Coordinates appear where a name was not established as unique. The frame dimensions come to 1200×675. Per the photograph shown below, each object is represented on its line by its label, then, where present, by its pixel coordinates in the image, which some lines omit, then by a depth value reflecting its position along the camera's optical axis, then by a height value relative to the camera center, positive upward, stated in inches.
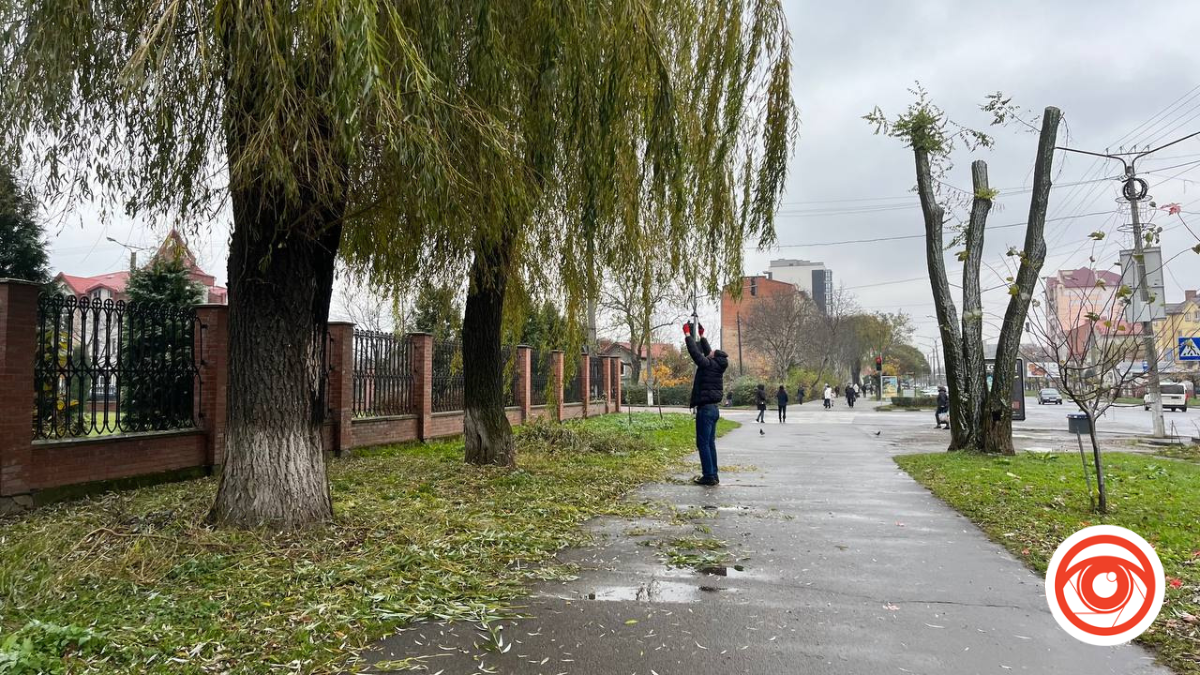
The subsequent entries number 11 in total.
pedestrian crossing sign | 688.4 +24.8
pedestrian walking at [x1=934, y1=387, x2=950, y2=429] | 1013.3 -38.1
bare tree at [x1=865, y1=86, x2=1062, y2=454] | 548.4 +72.5
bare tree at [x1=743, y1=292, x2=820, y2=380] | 2087.8 +151.5
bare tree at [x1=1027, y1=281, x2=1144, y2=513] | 291.9 +9.6
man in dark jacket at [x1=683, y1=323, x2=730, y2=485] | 387.2 -7.9
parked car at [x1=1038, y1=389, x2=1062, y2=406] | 2305.6 -58.9
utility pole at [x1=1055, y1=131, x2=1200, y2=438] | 587.5 +133.5
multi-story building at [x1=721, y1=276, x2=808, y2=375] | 2502.5 +226.9
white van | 1767.7 -42.3
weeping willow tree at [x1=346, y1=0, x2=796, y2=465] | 234.5 +85.0
